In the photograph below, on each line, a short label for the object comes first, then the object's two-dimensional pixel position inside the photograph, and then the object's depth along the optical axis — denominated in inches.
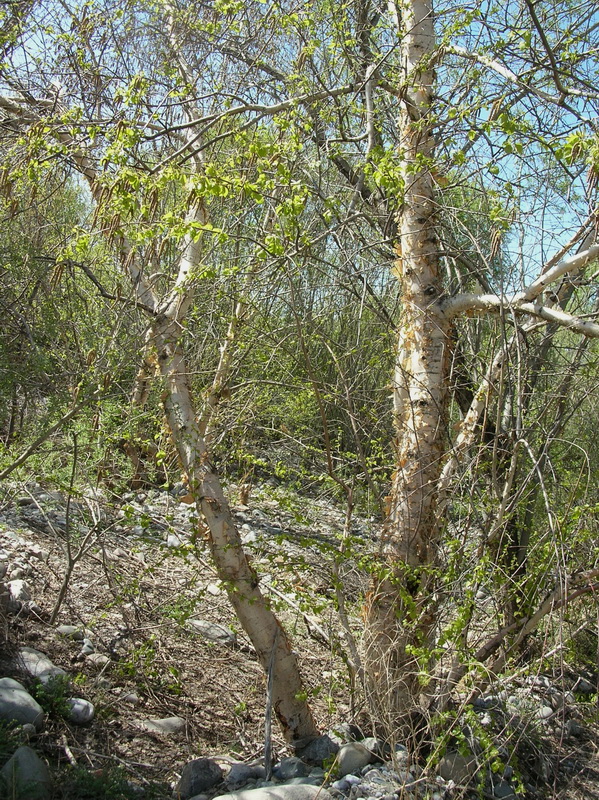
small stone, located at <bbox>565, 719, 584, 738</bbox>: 216.0
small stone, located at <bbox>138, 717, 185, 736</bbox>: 184.9
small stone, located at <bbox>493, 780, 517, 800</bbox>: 171.4
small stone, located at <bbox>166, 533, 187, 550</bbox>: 289.1
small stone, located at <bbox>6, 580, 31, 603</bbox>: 201.8
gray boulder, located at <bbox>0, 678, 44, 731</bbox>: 159.9
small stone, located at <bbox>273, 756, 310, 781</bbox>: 168.7
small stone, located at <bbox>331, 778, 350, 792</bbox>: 159.5
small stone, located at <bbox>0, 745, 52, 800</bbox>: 137.9
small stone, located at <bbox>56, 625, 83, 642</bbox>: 200.4
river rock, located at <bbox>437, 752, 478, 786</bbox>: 170.9
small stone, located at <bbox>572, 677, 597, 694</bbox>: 246.4
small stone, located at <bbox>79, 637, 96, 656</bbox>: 198.7
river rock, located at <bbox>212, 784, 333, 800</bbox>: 147.9
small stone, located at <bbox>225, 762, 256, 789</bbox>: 166.5
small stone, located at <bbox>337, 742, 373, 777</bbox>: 166.8
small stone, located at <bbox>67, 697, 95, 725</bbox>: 172.9
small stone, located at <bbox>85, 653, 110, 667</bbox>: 196.9
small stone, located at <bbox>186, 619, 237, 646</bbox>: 230.1
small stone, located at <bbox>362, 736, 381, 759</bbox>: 174.1
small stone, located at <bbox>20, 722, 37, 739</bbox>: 156.7
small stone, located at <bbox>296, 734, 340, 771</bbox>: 178.7
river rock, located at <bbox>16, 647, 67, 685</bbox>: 178.7
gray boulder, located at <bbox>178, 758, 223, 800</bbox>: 162.2
